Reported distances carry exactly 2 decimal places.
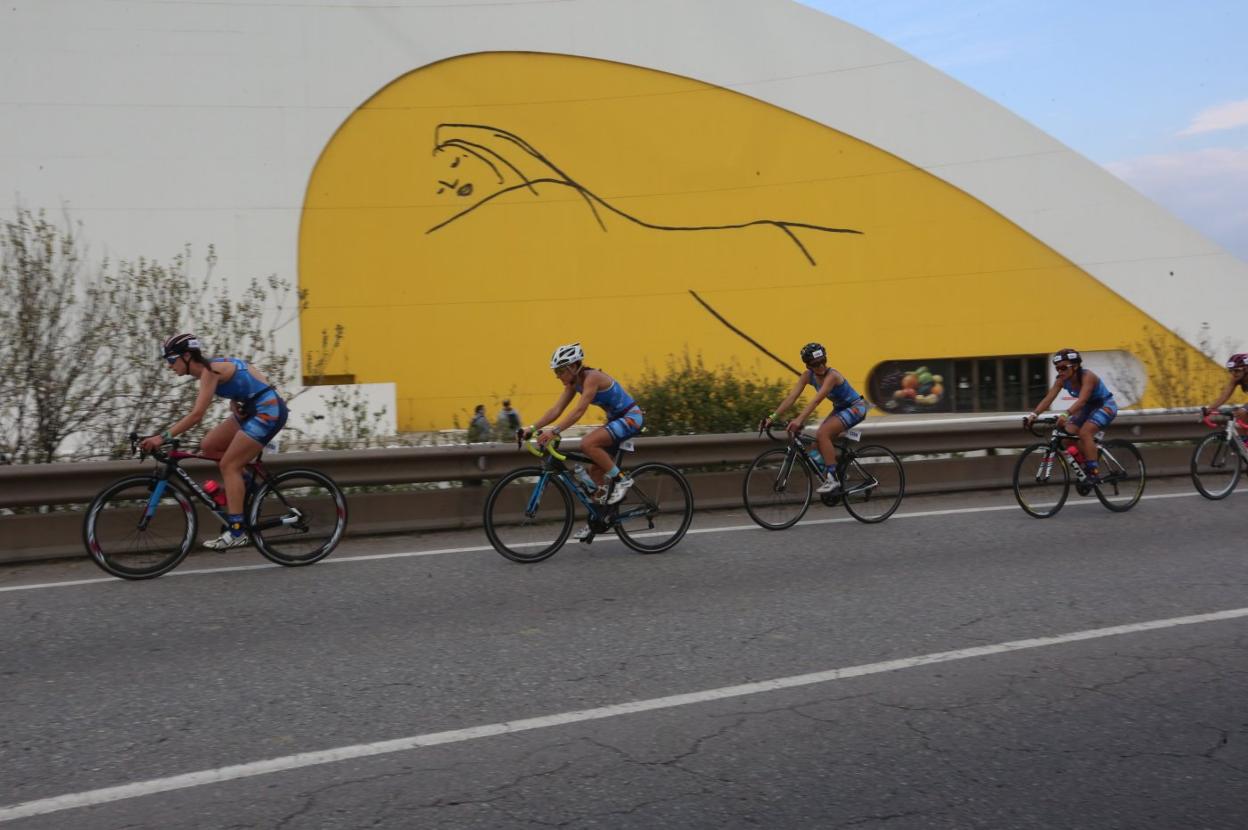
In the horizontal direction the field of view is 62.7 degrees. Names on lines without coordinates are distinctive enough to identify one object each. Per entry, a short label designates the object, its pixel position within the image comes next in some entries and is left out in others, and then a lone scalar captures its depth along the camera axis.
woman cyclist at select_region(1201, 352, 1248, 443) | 11.34
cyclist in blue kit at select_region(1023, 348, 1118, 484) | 10.06
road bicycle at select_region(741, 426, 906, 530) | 9.55
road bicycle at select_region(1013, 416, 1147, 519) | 10.05
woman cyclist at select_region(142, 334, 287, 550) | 7.48
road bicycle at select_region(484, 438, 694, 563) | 8.07
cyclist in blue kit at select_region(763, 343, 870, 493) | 9.55
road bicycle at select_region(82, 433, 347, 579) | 7.36
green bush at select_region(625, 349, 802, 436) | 11.96
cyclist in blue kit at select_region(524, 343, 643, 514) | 8.12
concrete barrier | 8.30
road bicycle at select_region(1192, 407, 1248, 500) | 11.45
